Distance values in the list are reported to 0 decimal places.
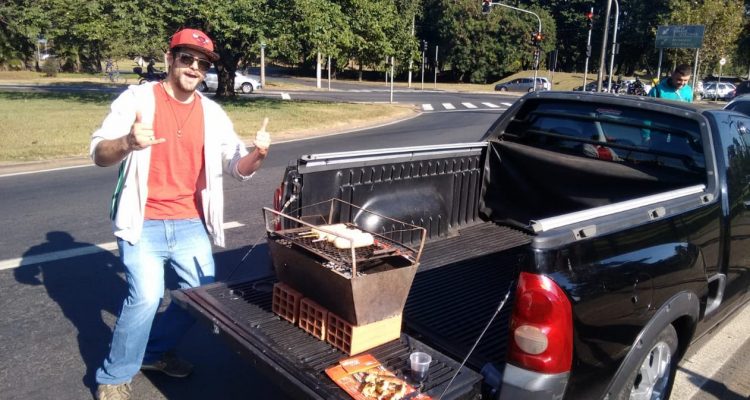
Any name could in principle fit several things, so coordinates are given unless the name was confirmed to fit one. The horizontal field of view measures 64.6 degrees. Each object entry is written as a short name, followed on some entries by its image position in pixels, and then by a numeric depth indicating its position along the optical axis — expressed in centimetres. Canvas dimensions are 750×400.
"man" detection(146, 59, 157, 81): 2273
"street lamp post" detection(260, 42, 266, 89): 1903
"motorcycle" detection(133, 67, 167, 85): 2273
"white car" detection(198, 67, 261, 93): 3344
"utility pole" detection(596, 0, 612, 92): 2321
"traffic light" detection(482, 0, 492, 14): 2948
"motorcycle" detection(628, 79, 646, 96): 2506
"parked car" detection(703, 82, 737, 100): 4522
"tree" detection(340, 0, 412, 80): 2286
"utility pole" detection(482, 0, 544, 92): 2948
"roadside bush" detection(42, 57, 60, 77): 4341
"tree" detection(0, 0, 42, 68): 2226
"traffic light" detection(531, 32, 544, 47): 3206
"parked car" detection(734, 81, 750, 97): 2101
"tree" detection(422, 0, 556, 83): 6006
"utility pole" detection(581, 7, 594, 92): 2749
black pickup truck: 225
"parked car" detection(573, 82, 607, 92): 4446
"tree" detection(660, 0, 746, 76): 4162
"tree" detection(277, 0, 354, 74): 1923
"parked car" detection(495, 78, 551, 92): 5069
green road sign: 2964
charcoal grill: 247
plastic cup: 233
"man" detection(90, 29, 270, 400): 300
